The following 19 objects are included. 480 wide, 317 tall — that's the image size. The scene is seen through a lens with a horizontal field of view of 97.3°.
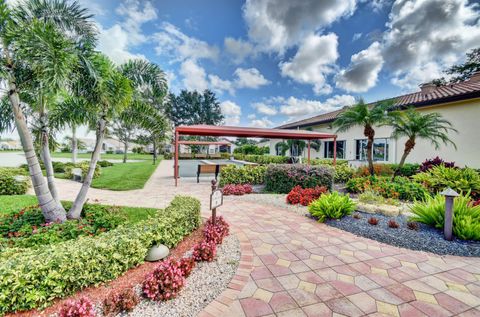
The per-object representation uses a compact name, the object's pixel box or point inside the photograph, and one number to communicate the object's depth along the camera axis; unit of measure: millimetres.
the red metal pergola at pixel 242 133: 10031
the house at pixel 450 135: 9539
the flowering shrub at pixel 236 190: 8375
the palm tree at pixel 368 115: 9688
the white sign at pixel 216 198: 3906
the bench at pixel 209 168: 10852
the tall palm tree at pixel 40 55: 3354
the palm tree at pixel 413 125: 8758
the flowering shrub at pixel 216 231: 3854
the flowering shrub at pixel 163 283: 2422
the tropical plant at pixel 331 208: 5238
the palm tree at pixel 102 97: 4277
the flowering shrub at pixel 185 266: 2855
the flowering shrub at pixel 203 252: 3283
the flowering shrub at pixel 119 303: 2215
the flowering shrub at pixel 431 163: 9831
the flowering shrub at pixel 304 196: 6704
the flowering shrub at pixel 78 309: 2025
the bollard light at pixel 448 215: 4033
